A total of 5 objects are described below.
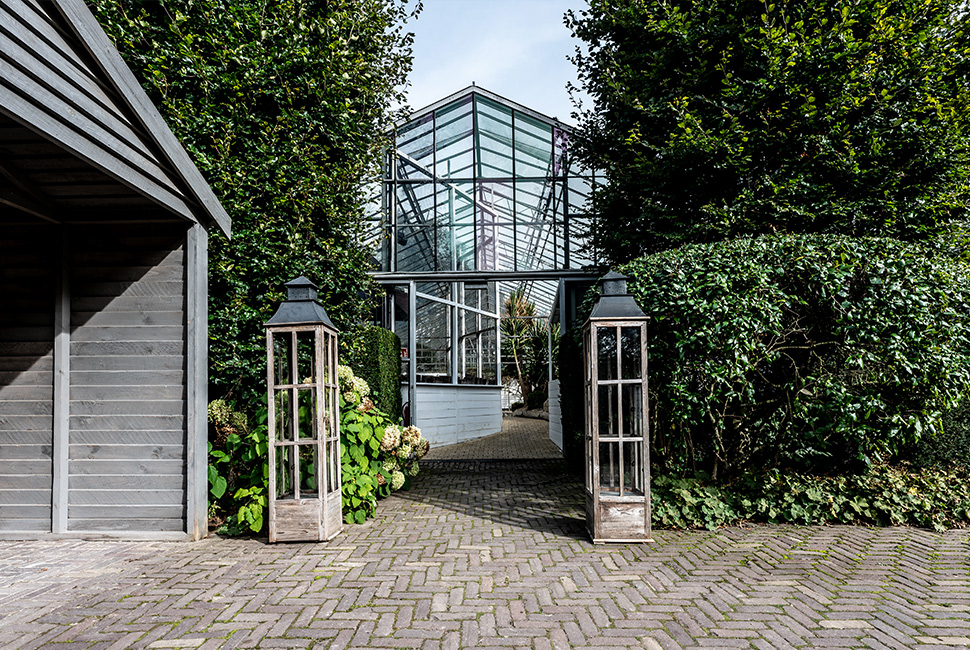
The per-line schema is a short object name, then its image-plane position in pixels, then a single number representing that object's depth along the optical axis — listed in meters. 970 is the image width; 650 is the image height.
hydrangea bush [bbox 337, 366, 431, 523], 5.18
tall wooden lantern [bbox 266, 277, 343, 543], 4.45
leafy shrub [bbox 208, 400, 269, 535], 4.72
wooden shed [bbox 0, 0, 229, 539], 4.60
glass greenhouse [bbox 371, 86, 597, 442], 10.43
